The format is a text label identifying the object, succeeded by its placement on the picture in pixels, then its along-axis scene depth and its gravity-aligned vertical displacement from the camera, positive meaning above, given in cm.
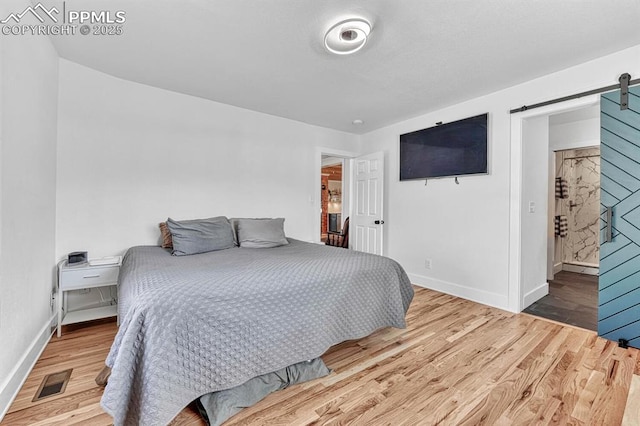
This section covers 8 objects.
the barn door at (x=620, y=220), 218 -6
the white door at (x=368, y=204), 425 +12
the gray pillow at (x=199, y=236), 251 -24
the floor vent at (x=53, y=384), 160 -107
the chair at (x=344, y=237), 547 -54
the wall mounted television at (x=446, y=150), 319 +80
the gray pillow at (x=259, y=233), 292 -25
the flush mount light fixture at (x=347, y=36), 182 +124
